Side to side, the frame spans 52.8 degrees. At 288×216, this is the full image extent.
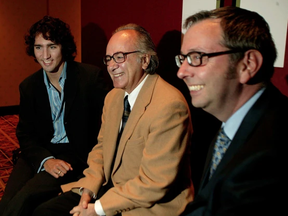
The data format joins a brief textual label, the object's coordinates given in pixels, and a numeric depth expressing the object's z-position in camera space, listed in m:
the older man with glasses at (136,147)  1.40
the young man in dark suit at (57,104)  2.24
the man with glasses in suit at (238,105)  0.78
